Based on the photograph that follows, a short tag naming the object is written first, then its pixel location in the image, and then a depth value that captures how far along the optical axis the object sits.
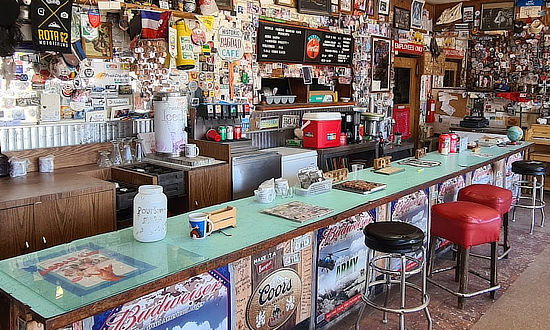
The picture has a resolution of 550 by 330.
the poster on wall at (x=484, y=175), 5.07
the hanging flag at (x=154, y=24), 4.00
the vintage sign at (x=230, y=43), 4.82
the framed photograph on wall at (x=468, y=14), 8.16
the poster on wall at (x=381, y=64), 7.12
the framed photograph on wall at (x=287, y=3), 5.43
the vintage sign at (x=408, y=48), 7.60
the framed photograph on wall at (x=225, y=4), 4.73
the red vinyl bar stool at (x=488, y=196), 4.08
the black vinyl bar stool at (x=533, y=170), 5.04
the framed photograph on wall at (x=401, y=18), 7.48
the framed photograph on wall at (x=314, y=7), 5.71
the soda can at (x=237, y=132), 4.46
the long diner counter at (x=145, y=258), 1.61
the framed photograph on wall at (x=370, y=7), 6.85
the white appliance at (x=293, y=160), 4.79
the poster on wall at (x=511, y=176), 5.92
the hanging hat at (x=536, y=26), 7.59
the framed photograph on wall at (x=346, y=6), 6.35
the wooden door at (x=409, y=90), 8.09
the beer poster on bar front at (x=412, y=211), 3.82
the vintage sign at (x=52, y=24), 3.42
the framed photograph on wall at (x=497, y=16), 7.81
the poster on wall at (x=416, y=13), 7.88
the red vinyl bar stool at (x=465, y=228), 3.45
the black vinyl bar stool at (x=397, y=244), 2.64
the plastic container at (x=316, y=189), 3.11
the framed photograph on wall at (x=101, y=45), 3.80
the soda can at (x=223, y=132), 4.35
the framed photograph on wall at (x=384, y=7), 7.11
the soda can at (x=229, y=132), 4.39
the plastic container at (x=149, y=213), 2.11
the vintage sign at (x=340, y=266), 3.08
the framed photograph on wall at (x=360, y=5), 6.59
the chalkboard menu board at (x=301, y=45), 5.31
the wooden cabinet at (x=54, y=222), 2.83
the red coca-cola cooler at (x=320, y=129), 5.29
